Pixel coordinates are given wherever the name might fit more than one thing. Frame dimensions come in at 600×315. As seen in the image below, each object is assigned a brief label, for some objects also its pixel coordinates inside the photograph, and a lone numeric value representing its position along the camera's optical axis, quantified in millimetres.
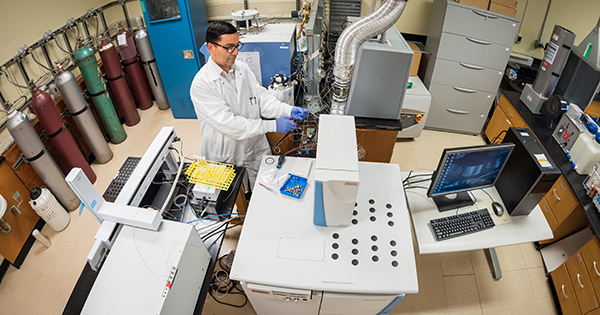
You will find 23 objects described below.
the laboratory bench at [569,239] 1750
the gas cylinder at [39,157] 2148
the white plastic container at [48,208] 2277
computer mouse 1681
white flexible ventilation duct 1656
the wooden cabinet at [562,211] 2012
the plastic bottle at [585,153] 1927
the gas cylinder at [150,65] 3232
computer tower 1511
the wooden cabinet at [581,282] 1713
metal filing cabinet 2701
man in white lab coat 1724
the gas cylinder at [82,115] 2562
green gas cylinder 2777
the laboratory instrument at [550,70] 2305
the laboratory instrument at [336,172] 1256
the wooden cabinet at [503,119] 2724
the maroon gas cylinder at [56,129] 2330
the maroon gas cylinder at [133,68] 3172
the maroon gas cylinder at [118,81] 3043
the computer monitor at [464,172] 1479
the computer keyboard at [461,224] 1584
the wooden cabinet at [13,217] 2152
